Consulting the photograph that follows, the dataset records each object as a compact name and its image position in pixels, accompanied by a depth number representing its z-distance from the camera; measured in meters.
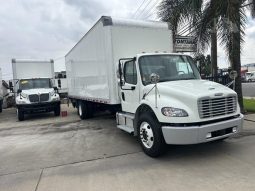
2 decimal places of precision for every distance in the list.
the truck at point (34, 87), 10.39
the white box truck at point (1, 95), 14.54
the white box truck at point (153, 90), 4.02
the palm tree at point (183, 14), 7.63
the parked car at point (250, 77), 35.60
